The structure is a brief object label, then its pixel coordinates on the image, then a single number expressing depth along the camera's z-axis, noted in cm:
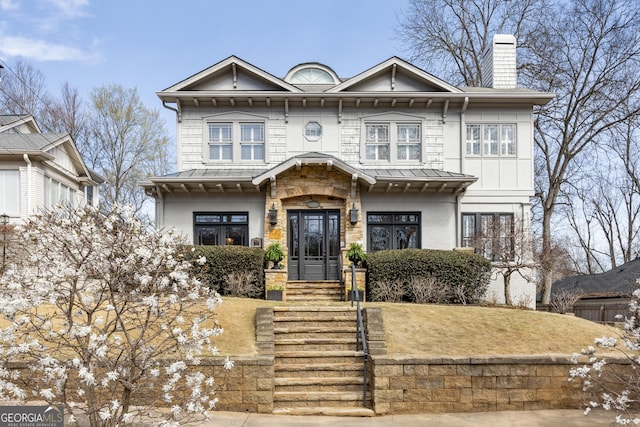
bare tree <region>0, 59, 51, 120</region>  2902
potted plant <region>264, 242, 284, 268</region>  1440
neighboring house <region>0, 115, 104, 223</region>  1750
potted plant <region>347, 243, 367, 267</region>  1448
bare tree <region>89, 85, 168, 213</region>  2980
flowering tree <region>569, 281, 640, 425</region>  698
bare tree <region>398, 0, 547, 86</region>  2547
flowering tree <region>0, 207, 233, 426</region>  570
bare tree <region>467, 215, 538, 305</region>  1498
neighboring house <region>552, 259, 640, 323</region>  1850
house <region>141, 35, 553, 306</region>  1566
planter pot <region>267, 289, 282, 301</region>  1375
